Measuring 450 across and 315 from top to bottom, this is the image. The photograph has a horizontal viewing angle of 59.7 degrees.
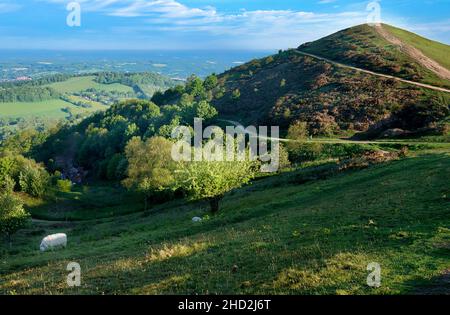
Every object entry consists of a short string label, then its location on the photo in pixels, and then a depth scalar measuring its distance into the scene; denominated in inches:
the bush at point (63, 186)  3879.9
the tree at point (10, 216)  1940.0
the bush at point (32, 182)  3447.3
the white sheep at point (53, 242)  1701.5
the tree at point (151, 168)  2938.0
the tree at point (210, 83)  7549.2
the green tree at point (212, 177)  1692.9
